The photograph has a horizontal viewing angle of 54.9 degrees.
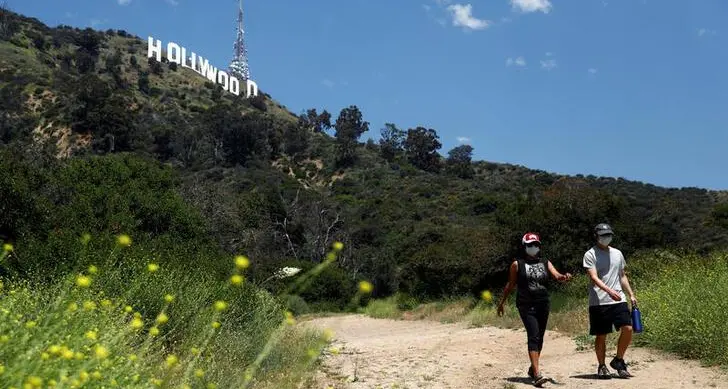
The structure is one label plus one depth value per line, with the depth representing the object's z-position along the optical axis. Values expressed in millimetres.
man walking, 7238
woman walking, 7305
